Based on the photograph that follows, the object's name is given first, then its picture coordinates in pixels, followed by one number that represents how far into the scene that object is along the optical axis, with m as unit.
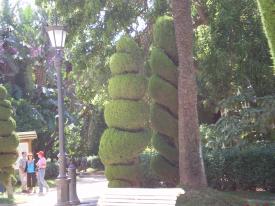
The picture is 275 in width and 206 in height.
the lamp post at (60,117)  12.62
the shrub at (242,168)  14.41
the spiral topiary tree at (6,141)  17.67
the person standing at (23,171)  20.98
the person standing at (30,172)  20.31
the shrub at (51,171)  31.66
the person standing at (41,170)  19.50
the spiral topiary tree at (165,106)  14.17
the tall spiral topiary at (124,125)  12.99
